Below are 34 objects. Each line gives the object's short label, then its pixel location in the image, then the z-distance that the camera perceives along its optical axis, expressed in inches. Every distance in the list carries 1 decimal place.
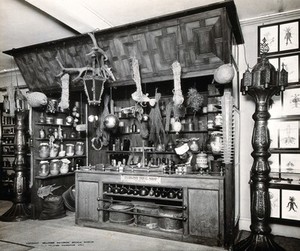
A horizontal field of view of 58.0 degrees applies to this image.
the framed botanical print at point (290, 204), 168.1
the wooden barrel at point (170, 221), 168.6
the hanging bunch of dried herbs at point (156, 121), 208.2
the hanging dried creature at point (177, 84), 164.1
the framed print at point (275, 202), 173.2
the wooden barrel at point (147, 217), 178.9
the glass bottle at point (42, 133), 225.1
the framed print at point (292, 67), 173.9
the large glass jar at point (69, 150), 246.1
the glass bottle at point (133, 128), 247.0
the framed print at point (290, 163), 173.2
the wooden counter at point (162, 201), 156.1
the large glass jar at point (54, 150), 229.9
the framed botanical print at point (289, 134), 173.8
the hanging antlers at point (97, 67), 172.1
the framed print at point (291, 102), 173.5
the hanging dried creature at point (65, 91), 192.9
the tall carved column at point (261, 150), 148.0
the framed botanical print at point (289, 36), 174.1
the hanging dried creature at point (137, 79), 174.4
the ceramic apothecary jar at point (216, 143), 171.2
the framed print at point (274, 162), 178.5
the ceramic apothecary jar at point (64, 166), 235.2
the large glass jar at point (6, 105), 222.6
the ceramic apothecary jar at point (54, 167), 227.1
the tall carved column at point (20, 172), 216.8
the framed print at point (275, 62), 179.2
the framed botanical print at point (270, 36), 179.6
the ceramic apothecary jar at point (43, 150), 220.7
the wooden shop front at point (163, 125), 155.1
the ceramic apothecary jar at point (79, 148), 255.8
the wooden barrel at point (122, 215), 182.2
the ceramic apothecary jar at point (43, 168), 218.4
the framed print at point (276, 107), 177.6
